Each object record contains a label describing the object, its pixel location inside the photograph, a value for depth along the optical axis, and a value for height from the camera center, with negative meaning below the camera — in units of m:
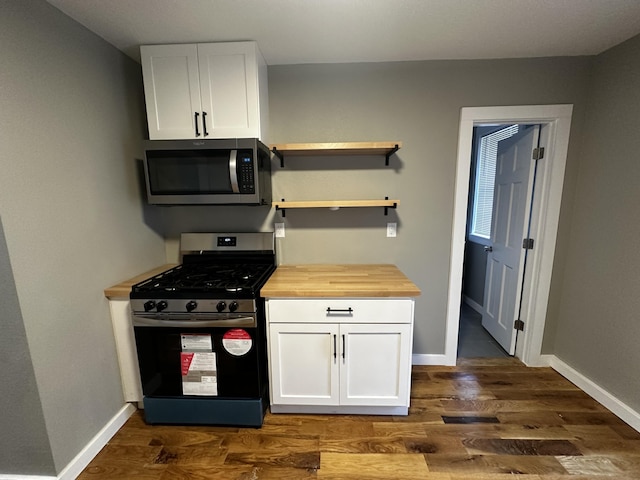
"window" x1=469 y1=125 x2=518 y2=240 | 3.06 +0.12
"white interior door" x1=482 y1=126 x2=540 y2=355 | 2.25 -0.35
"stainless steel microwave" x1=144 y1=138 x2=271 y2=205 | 1.69 +0.16
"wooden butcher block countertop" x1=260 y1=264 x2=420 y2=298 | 1.61 -0.56
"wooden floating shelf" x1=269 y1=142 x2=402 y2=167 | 1.79 +0.32
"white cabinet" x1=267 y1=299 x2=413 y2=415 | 1.64 -0.97
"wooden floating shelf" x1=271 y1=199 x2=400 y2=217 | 1.91 -0.06
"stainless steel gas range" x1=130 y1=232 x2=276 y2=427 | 1.58 -0.91
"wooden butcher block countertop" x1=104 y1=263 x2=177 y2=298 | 1.64 -0.55
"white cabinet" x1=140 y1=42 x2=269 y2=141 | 1.71 +0.68
